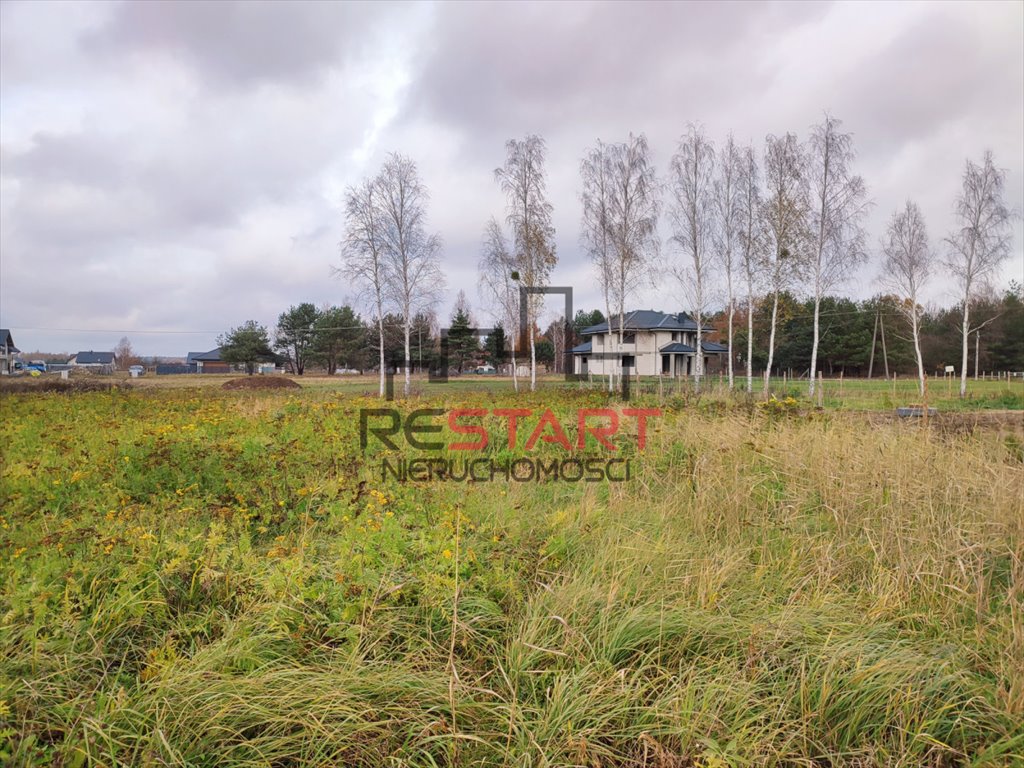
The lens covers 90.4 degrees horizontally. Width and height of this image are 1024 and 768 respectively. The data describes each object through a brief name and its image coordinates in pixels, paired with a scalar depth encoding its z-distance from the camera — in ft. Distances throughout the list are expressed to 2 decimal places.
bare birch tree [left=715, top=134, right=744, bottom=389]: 68.13
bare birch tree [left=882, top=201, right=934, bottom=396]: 76.28
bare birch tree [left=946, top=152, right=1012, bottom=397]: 70.13
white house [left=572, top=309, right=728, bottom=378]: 120.88
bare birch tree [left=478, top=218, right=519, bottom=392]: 79.61
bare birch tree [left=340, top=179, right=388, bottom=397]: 69.15
